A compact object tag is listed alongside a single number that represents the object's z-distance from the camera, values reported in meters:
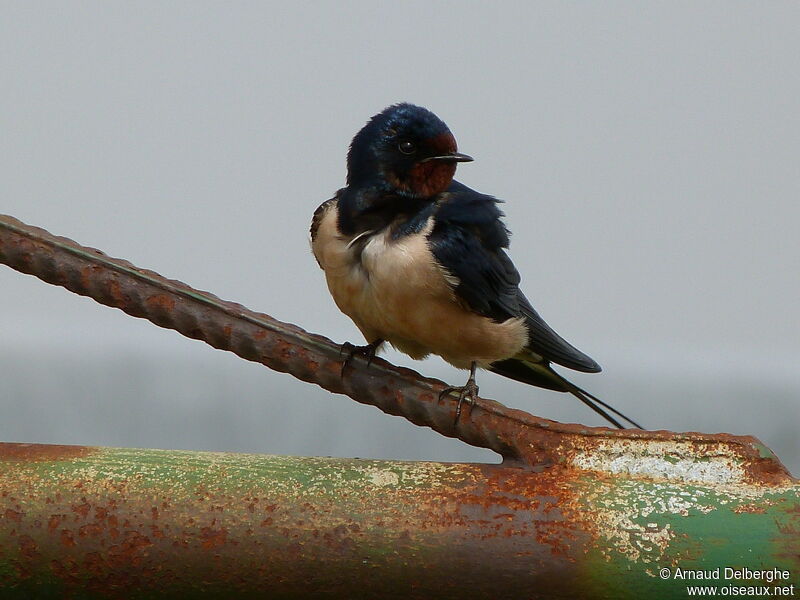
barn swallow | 3.51
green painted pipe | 3.22
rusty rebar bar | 3.41
